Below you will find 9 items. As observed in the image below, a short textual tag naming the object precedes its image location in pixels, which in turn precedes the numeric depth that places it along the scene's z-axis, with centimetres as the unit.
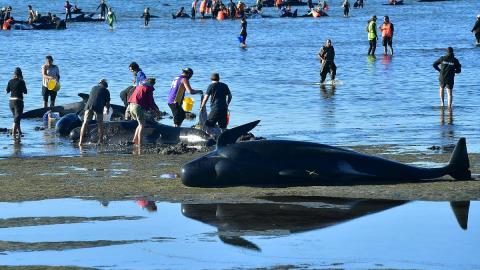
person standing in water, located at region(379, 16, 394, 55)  5543
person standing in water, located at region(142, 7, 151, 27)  9268
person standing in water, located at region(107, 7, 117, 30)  8931
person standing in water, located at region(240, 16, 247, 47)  6631
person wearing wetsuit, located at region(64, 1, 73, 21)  10000
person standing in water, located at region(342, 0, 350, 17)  10357
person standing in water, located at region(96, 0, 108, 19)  10345
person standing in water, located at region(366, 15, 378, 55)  5553
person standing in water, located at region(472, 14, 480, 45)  6012
